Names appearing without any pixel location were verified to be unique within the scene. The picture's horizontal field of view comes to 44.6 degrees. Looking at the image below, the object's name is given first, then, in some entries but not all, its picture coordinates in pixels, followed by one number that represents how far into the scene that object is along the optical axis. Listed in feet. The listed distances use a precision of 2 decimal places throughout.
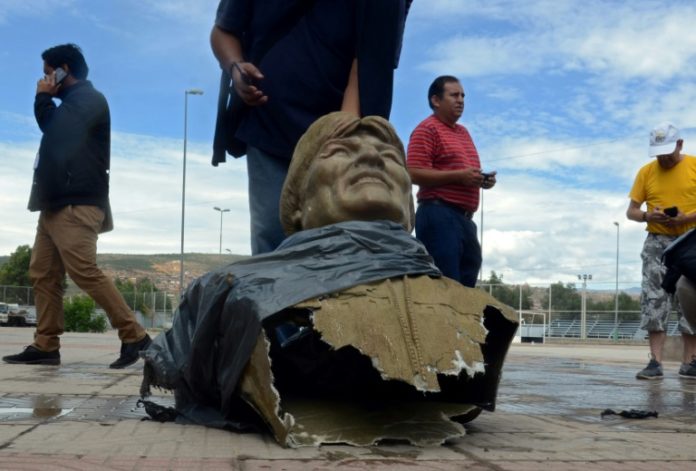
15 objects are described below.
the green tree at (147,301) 133.31
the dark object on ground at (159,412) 9.77
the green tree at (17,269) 207.01
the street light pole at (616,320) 91.45
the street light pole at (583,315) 92.72
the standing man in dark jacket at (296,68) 11.96
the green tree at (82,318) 85.40
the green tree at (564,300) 93.45
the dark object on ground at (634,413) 11.16
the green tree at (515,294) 90.58
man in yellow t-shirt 20.24
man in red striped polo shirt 16.14
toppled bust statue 7.91
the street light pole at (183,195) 108.68
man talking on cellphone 18.24
